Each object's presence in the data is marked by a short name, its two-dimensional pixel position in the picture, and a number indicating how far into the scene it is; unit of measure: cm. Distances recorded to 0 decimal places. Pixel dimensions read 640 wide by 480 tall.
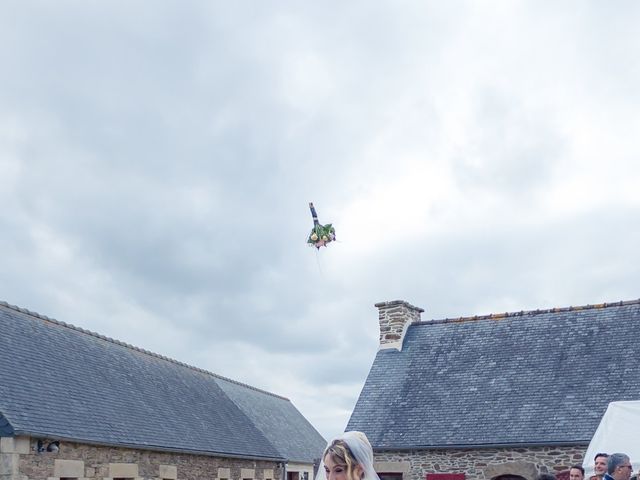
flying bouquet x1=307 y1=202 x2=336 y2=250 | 1235
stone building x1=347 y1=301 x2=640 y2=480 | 1485
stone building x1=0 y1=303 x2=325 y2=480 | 1179
